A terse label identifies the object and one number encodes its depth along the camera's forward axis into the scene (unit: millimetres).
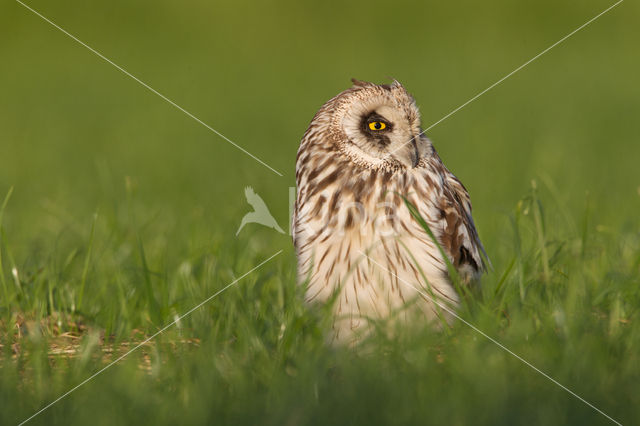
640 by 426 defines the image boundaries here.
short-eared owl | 7219
